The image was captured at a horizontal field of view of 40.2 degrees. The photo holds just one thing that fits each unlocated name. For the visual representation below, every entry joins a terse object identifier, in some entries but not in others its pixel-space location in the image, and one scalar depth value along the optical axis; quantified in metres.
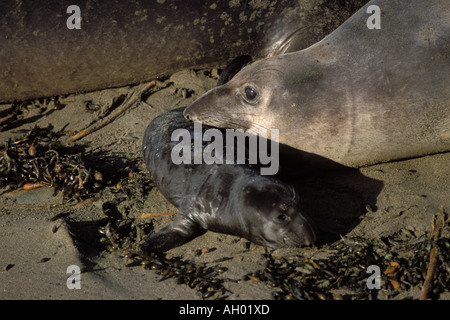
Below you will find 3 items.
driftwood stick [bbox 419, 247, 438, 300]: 3.34
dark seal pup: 3.73
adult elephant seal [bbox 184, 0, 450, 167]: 4.30
